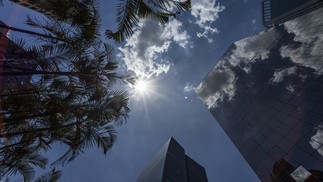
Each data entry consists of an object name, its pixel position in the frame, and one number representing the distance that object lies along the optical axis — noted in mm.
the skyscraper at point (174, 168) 68075
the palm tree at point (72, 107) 10250
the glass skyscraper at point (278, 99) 26406
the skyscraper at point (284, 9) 47000
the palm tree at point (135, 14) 7539
